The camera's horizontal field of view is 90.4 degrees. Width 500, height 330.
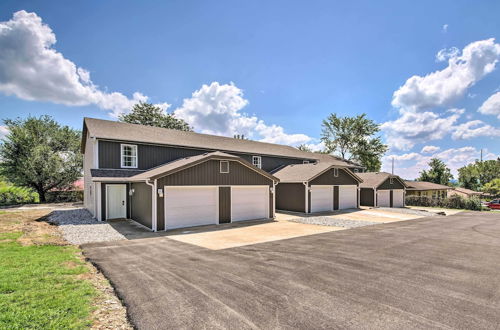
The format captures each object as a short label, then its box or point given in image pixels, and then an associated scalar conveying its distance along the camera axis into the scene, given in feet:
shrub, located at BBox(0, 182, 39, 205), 78.43
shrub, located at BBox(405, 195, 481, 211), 85.40
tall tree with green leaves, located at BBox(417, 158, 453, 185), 152.29
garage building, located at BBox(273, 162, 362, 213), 62.69
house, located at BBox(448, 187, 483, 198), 136.05
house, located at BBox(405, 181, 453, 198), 109.19
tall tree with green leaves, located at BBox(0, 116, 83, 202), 80.84
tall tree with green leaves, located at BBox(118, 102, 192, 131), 123.95
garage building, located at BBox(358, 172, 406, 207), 81.05
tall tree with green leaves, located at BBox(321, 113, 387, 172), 139.95
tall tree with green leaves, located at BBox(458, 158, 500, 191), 175.85
